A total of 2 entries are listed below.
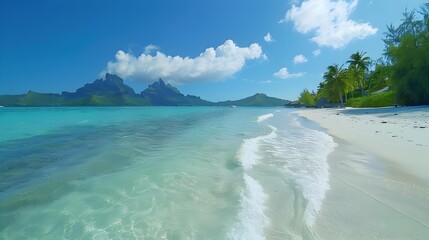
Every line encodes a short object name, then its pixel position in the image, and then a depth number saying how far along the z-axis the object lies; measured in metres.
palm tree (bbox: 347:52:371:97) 55.09
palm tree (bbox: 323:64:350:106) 54.32
